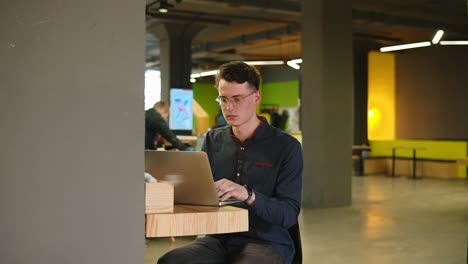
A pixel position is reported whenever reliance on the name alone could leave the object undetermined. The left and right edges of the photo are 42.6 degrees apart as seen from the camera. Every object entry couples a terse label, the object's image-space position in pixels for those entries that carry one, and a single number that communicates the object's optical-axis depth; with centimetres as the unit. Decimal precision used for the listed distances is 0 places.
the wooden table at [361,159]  1644
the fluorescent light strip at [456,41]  1439
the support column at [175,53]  1573
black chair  252
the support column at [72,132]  156
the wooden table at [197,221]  176
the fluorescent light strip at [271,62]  1785
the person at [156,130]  789
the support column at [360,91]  1758
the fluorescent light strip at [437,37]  1249
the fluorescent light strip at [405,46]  1460
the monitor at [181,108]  1288
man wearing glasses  237
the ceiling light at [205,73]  2288
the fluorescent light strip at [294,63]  1658
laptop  200
